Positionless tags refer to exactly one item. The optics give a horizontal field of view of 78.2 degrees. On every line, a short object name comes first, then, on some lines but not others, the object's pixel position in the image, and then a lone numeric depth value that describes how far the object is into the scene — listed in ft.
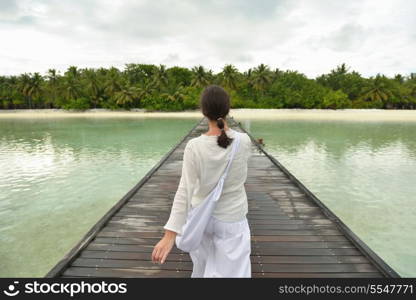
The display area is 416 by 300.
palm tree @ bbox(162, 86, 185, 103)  181.01
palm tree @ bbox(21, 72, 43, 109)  189.57
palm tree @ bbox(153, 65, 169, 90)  188.55
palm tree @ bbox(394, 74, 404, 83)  209.36
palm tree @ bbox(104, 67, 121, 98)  180.86
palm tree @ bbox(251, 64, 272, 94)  188.85
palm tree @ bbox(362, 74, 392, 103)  181.88
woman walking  5.44
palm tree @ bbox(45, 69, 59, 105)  189.85
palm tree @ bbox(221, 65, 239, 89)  185.47
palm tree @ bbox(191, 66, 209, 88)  186.80
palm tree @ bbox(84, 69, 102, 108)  183.21
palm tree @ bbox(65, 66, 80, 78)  194.08
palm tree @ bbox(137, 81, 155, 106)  184.14
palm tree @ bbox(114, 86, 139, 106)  177.47
